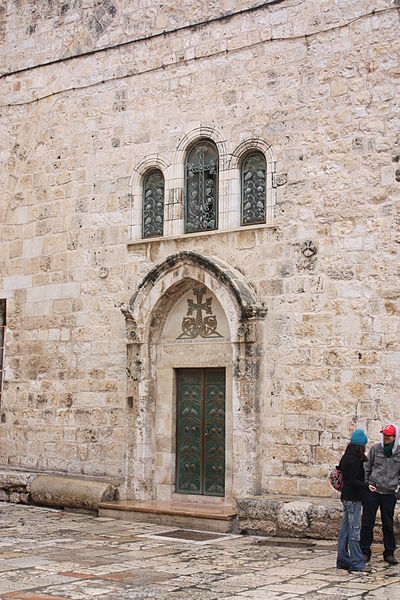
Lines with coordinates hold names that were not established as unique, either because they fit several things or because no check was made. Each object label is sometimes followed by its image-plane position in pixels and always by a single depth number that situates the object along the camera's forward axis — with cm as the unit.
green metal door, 1084
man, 790
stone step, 984
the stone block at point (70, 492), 1110
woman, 756
